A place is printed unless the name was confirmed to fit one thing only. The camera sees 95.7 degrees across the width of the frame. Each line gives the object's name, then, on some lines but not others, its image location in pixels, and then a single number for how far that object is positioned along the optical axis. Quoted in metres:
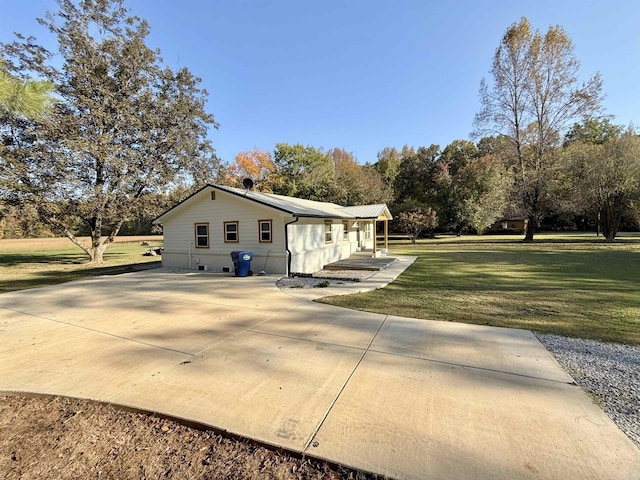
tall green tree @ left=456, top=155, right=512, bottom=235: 29.44
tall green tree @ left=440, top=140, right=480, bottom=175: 39.78
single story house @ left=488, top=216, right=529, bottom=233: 48.75
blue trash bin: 11.21
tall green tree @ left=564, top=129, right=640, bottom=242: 21.09
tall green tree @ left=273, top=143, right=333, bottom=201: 34.19
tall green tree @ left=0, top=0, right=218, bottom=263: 15.09
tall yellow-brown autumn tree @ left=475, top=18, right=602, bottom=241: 23.64
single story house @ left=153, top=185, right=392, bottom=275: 11.53
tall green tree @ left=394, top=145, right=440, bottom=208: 41.47
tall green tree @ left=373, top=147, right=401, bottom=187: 41.09
